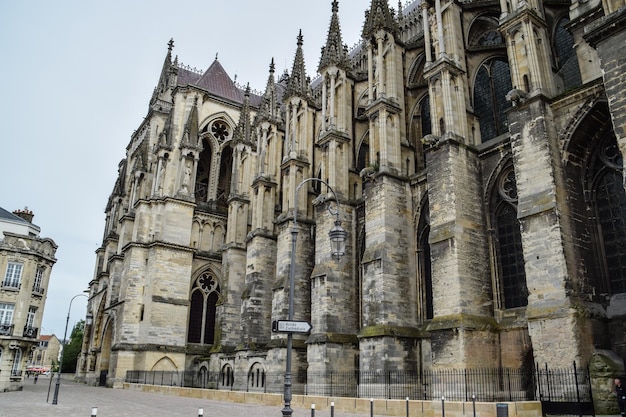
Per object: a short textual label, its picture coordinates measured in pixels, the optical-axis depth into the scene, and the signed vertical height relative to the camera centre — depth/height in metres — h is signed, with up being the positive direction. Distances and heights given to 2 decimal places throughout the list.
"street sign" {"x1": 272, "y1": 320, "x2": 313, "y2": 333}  9.93 +0.86
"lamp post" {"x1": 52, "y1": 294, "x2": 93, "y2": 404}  17.72 +1.21
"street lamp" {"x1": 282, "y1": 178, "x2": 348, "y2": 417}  9.38 +2.42
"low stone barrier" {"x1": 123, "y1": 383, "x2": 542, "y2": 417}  11.71 -0.82
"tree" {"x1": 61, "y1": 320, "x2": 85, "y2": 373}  60.06 +1.67
